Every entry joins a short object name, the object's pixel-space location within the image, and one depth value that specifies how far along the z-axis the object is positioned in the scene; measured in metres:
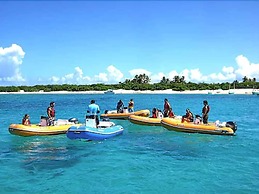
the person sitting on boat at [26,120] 17.69
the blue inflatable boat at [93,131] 15.84
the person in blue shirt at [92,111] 16.50
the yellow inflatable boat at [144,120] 21.78
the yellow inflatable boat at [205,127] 18.38
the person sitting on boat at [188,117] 19.55
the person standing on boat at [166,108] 21.91
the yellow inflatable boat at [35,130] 17.12
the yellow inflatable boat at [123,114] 24.80
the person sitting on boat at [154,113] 22.39
